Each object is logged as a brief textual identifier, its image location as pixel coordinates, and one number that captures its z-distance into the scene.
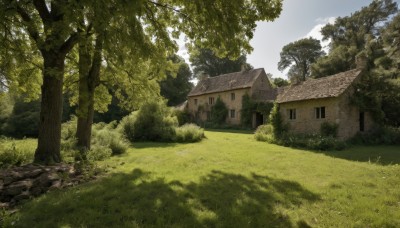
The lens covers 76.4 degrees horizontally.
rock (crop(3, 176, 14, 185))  6.57
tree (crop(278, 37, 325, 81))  58.22
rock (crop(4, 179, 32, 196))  6.17
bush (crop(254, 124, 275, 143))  20.92
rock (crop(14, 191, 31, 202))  6.05
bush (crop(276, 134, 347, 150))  17.20
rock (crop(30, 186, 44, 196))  6.42
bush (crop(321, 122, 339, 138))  19.61
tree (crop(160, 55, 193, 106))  51.53
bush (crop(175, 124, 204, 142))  21.11
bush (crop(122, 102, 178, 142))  21.64
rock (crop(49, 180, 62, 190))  6.84
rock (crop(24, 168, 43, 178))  7.19
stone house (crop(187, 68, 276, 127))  36.06
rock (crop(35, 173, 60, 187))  6.97
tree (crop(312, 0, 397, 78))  37.75
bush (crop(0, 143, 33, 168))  9.44
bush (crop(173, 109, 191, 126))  39.35
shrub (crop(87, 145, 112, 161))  11.30
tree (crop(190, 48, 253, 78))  67.44
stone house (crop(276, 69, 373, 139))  19.89
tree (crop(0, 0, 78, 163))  9.15
